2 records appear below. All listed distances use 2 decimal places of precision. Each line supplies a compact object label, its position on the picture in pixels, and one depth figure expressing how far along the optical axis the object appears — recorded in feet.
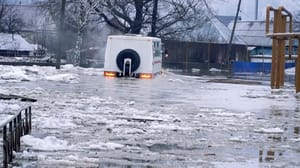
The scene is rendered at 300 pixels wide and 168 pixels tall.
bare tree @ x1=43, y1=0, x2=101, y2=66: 176.24
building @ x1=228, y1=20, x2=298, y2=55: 281.13
